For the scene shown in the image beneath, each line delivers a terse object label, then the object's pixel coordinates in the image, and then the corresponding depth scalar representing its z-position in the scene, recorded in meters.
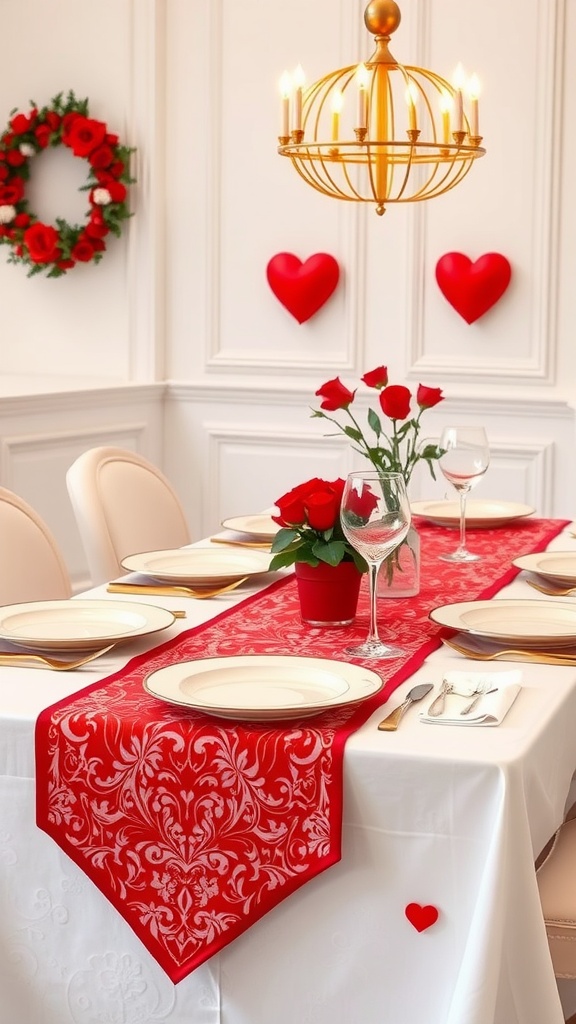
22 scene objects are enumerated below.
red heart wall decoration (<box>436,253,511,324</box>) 4.17
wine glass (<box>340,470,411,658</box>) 1.61
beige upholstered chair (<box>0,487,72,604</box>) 2.32
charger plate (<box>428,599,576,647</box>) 1.79
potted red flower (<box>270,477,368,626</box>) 1.80
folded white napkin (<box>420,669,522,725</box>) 1.45
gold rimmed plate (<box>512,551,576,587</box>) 2.18
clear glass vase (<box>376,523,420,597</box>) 2.08
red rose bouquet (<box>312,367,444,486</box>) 2.00
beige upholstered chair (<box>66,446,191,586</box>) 2.65
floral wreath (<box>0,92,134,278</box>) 4.49
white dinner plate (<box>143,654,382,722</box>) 1.43
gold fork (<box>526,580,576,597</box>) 2.13
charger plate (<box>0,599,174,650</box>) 1.74
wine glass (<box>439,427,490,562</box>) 2.30
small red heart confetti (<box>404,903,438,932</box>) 1.34
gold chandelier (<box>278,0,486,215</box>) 2.14
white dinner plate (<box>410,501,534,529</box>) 2.75
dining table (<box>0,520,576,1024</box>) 1.32
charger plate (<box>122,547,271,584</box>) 2.18
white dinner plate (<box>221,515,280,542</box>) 2.53
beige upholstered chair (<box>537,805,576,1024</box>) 1.53
